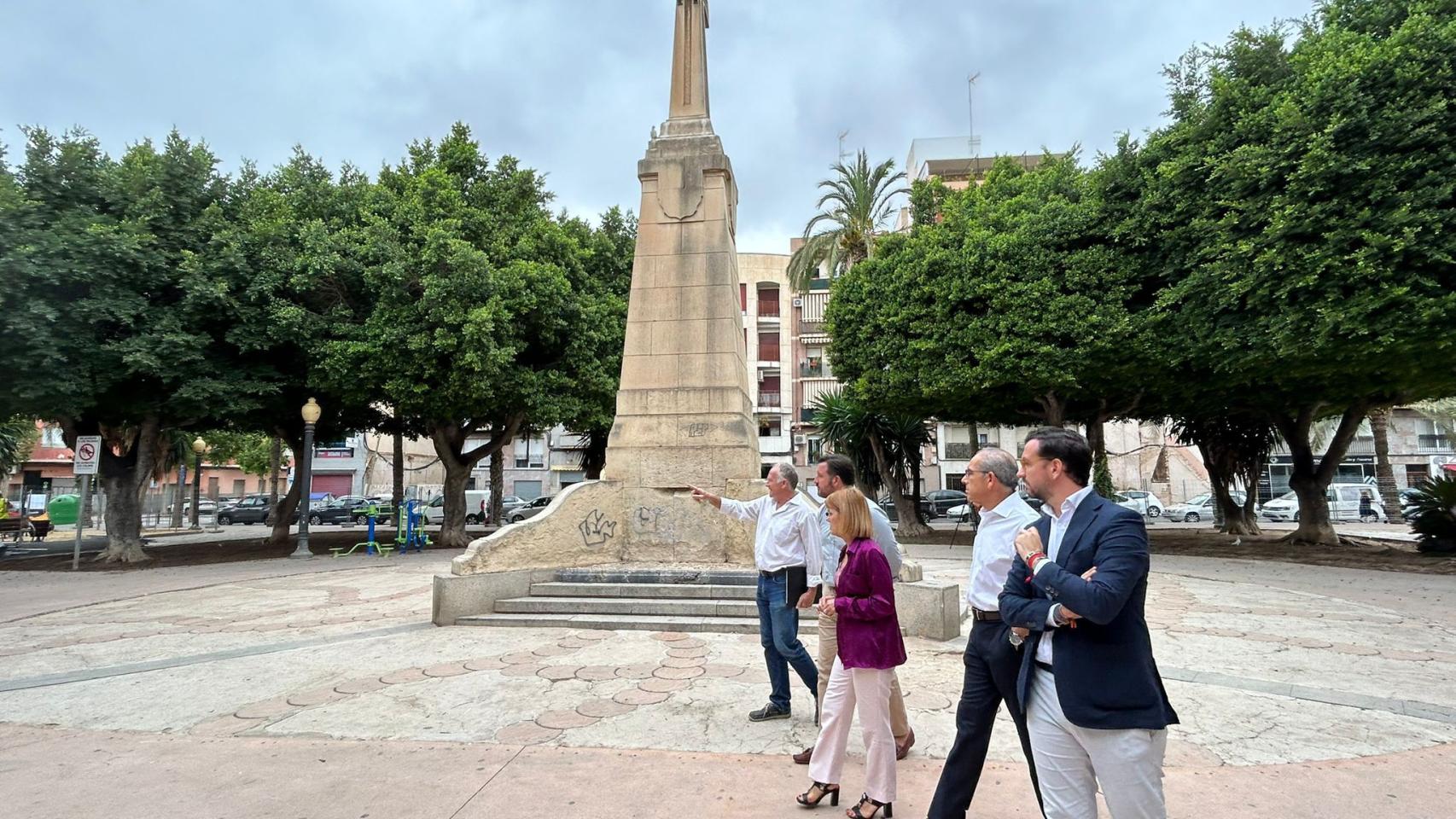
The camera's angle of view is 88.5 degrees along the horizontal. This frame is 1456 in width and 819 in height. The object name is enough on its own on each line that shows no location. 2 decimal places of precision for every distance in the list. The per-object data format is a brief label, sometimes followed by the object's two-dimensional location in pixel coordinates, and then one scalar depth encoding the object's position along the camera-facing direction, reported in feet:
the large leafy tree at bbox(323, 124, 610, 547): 51.93
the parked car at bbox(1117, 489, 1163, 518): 112.78
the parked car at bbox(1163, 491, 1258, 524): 116.26
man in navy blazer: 7.21
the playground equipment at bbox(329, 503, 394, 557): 59.36
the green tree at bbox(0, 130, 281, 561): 44.50
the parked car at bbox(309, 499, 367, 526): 119.85
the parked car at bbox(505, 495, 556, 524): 99.90
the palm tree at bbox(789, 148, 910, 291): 88.84
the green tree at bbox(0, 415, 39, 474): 106.01
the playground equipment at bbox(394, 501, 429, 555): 62.75
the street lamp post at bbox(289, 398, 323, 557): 54.39
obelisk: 32.01
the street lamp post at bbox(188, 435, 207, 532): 105.87
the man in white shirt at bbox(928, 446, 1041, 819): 9.30
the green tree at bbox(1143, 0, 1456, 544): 36.63
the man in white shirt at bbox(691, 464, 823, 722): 14.57
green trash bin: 111.04
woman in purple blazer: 10.73
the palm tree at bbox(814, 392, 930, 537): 80.79
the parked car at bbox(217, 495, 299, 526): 125.59
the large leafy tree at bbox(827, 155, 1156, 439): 51.83
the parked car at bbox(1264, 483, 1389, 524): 107.14
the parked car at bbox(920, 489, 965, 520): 113.38
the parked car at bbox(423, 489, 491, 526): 102.37
